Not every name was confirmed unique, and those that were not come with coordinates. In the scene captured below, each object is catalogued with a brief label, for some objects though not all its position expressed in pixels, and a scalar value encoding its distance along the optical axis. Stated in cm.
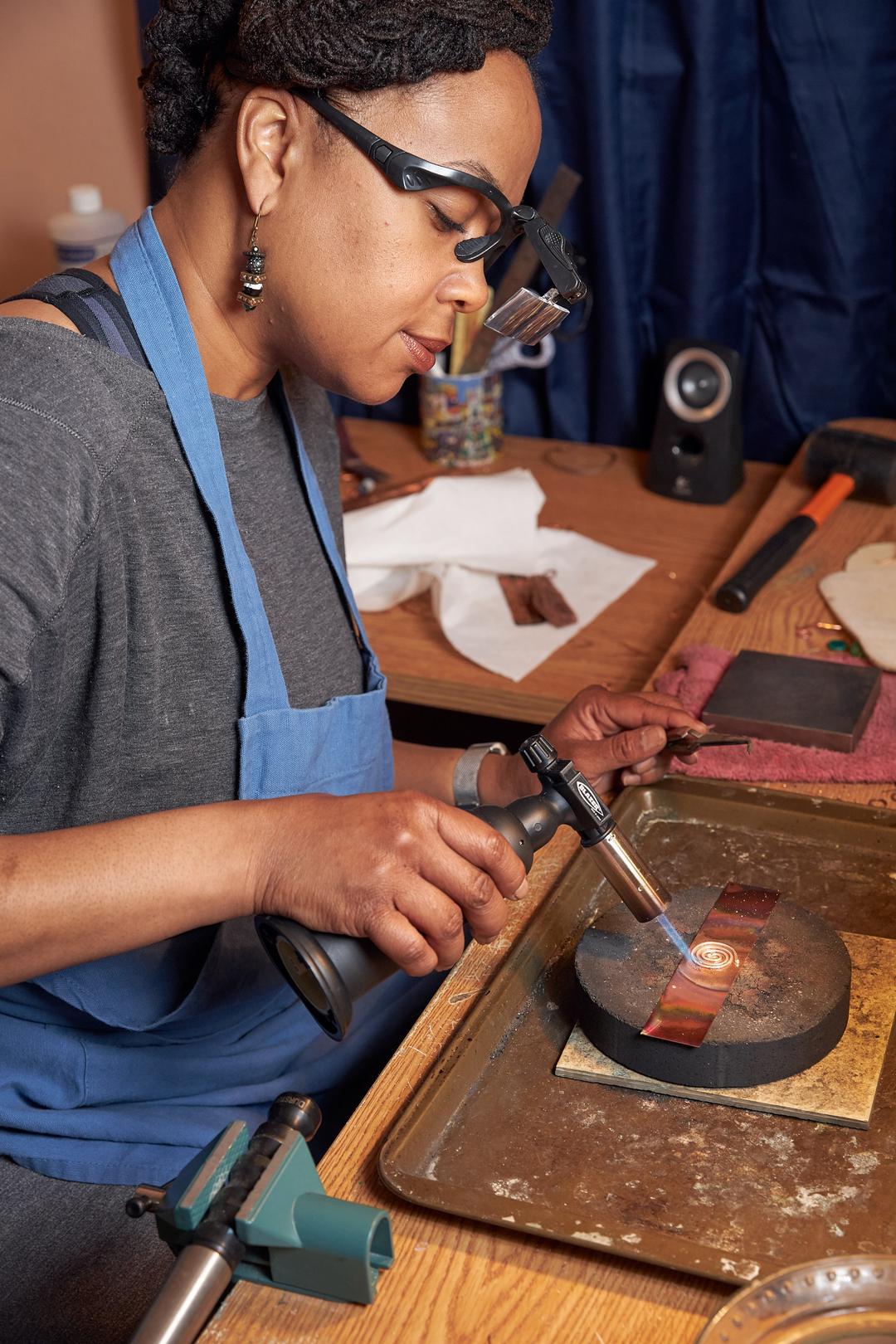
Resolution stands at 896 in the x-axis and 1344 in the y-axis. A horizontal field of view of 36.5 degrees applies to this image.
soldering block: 91
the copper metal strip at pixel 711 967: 92
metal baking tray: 80
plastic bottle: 217
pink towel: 130
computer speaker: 203
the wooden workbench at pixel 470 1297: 76
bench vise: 70
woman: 95
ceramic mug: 219
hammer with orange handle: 180
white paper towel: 181
